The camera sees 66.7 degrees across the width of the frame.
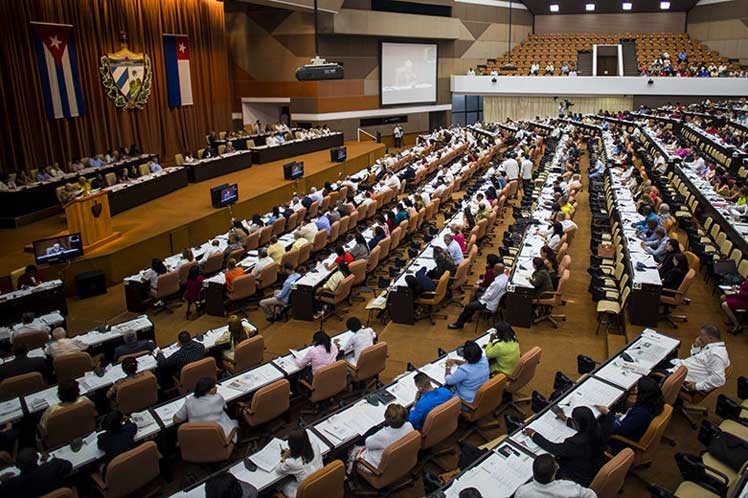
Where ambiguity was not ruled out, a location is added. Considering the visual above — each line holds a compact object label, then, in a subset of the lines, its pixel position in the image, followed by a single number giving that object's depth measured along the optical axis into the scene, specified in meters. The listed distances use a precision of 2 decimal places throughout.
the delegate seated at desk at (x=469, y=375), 6.29
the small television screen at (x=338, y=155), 23.47
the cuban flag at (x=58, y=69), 17.31
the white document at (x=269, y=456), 5.16
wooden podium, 12.38
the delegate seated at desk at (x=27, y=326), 8.33
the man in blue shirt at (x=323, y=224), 13.08
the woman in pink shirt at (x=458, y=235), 11.48
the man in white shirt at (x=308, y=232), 12.62
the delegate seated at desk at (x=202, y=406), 5.80
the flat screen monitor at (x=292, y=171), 19.58
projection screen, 32.16
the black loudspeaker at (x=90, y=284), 11.72
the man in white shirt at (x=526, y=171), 18.97
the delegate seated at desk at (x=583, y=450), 4.94
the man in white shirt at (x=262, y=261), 10.81
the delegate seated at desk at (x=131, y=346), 7.64
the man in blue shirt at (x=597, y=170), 19.14
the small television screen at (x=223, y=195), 15.79
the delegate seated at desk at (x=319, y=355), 7.00
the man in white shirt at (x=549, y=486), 4.26
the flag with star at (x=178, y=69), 23.14
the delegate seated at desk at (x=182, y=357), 7.27
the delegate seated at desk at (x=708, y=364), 6.34
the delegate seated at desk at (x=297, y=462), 4.91
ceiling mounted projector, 16.39
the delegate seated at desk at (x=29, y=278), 10.38
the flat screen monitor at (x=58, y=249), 11.24
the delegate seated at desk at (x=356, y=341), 7.38
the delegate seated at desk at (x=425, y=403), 5.78
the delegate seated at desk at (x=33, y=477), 4.84
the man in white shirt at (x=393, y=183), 17.48
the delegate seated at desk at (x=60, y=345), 7.61
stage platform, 12.27
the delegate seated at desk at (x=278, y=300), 10.17
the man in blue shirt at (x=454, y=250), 10.77
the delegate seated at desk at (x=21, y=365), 7.24
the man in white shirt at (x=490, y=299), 9.20
